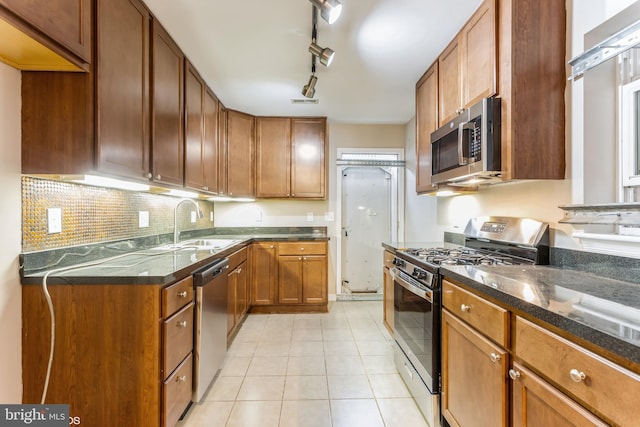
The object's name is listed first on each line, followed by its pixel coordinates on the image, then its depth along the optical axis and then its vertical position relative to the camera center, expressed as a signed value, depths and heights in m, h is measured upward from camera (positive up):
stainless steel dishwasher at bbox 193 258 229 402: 1.70 -0.72
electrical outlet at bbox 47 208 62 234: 1.39 -0.04
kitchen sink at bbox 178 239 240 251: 2.40 -0.29
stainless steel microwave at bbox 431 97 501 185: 1.51 +0.40
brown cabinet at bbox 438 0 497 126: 1.56 +0.93
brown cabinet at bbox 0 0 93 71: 0.93 +0.64
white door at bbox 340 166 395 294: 3.99 -0.13
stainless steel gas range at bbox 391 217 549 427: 1.55 -0.41
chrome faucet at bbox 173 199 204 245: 2.34 -0.18
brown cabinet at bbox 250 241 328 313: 3.32 -0.75
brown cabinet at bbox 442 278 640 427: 0.68 -0.51
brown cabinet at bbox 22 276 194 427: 1.26 -0.62
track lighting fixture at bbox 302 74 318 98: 2.29 +1.04
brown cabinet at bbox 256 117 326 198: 3.54 +0.70
